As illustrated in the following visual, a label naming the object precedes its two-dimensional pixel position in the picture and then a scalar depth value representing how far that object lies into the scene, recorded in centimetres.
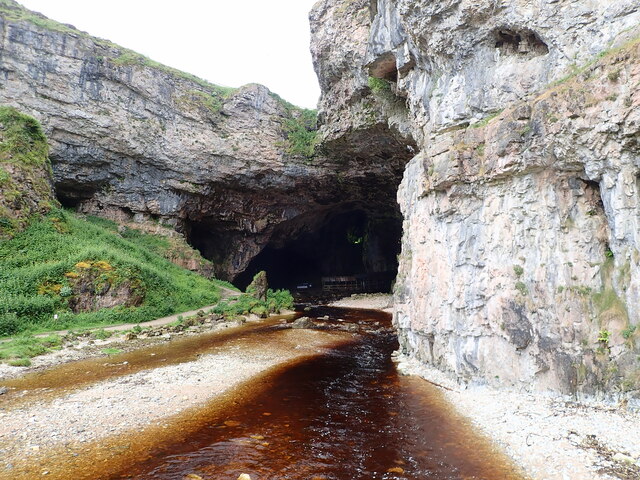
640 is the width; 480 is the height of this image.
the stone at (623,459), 667
